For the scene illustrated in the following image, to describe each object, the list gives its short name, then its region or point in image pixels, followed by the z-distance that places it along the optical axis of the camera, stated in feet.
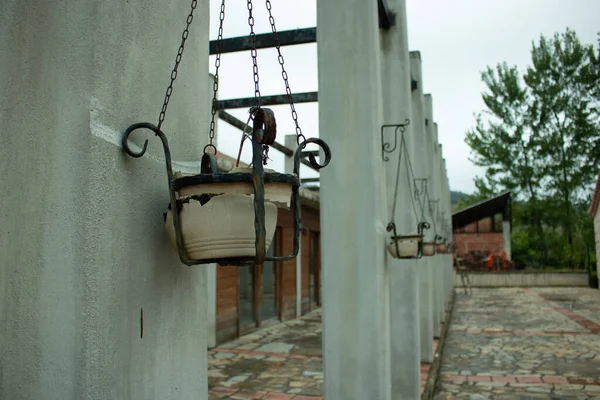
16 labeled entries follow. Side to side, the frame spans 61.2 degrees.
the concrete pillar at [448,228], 56.90
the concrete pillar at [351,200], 11.89
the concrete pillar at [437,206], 35.99
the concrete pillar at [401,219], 17.15
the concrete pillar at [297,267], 40.93
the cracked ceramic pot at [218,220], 4.18
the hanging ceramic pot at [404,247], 13.17
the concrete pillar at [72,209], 3.70
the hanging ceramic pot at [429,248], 16.80
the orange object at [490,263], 86.69
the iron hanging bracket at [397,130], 17.68
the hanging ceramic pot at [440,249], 29.53
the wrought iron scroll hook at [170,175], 4.10
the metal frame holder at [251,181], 4.02
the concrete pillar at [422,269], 24.54
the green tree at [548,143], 96.37
